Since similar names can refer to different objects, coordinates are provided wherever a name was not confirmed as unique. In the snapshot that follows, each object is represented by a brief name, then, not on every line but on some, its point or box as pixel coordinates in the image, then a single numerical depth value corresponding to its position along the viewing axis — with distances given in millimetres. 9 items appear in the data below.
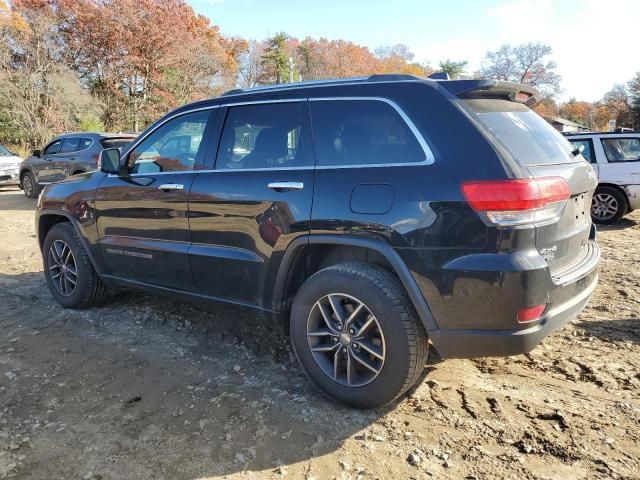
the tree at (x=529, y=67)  57619
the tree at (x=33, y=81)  23266
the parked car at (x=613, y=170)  9078
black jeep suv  2564
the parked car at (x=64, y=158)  11461
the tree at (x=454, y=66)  59512
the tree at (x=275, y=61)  45188
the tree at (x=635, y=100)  49344
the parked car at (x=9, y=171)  15305
